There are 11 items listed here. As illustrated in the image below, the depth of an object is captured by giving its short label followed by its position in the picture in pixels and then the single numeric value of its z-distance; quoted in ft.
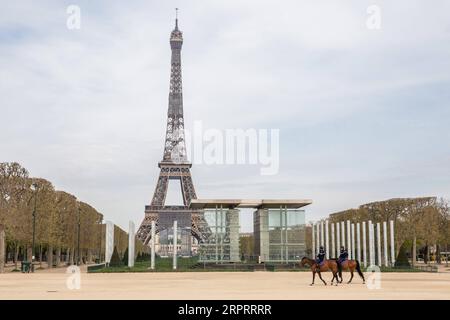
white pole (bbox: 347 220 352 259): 169.81
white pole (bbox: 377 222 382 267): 161.89
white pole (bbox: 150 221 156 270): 148.44
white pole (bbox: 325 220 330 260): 180.96
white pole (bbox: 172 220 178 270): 150.51
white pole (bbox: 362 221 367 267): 166.58
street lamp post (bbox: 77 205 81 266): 208.52
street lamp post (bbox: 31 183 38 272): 155.34
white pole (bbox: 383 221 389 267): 158.07
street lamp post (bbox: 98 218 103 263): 267.90
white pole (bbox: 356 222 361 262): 171.93
